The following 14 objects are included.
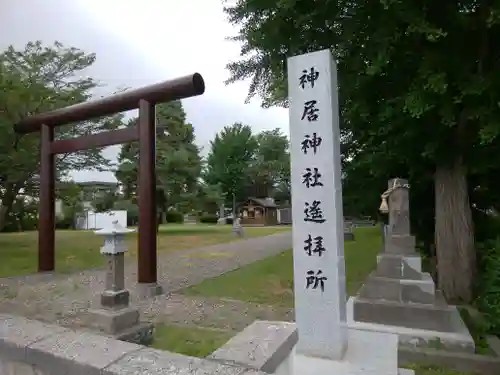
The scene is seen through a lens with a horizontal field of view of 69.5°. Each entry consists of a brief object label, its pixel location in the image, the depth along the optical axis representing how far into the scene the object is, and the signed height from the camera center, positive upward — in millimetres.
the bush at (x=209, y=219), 39881 -1279
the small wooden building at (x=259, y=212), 39906 -637
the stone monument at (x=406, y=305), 4246 -1328
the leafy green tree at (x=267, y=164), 41000 +4835
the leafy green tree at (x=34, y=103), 9469 +2964
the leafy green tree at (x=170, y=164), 19266 +2367
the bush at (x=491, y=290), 4539 -1222
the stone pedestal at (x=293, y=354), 1915 -1152
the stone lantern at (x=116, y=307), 4266 -1233
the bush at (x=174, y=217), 35719 -894
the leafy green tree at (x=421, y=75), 4625 +1883
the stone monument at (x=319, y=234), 2812 -231
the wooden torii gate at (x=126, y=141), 6855 +1504
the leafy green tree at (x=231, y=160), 39844 +5277
